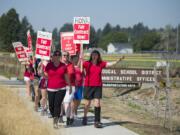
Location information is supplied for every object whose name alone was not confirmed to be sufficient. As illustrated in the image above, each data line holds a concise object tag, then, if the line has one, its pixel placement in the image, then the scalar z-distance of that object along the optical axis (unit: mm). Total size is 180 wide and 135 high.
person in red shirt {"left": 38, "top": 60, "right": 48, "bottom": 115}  13180
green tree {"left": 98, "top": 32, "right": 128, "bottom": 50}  152750
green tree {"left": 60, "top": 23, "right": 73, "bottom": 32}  184625
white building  135250
